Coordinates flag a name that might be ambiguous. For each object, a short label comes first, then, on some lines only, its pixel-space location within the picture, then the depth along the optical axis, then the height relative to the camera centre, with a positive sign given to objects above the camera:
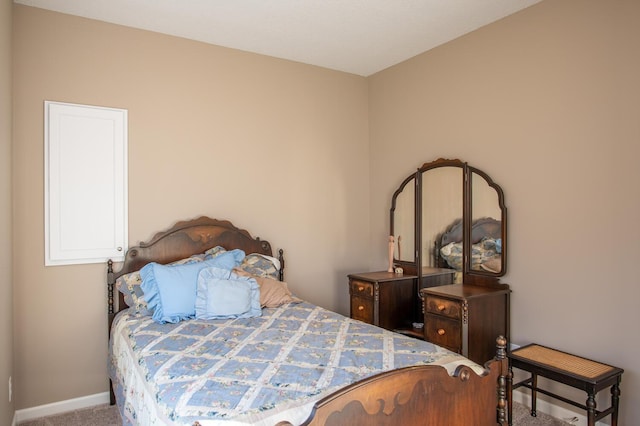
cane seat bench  2.21 -0.89
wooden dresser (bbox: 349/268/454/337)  3.54 -0.74
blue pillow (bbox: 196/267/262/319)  2.78 -0.58
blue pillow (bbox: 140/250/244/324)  2.71 -0.52
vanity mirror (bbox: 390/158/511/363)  2.87 -0.35
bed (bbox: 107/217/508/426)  1.53 -0.71
